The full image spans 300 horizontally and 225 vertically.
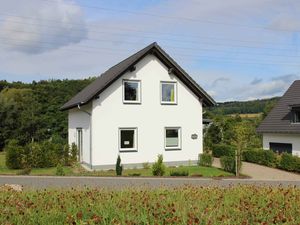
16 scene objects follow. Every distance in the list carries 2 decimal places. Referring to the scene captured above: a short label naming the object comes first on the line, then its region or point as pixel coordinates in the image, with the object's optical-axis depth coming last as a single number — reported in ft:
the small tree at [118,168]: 65.41
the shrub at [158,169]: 64.49
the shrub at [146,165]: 77.56
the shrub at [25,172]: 65.27
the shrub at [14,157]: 75.15
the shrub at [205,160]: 80.59
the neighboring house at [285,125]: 96.32
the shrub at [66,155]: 81.66
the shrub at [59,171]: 61.72
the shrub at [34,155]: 76.69
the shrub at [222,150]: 95.67
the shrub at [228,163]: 71.51
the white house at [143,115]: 76.07
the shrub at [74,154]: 82.69
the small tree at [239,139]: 69.36
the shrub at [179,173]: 63.94
